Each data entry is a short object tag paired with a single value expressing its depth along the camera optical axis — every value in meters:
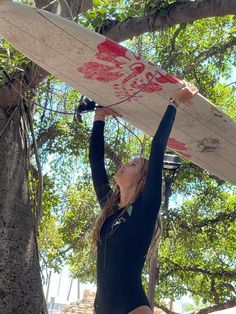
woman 1.77
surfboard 2.24
